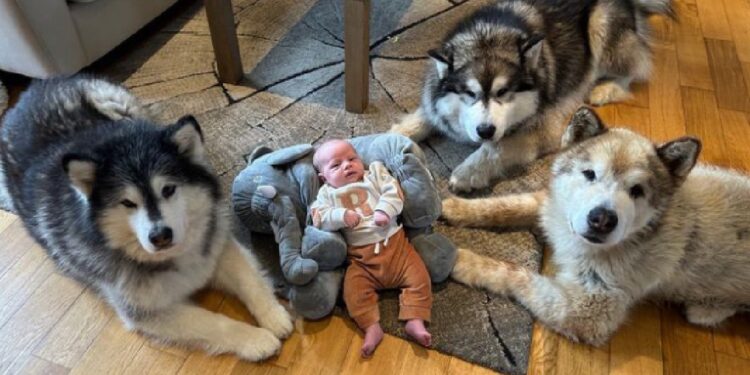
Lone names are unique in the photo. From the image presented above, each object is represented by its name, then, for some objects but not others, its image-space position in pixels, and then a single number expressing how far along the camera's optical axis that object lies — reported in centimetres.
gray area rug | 171
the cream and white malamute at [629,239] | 151
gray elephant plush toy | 166
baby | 165
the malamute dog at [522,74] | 213
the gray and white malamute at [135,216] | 137
